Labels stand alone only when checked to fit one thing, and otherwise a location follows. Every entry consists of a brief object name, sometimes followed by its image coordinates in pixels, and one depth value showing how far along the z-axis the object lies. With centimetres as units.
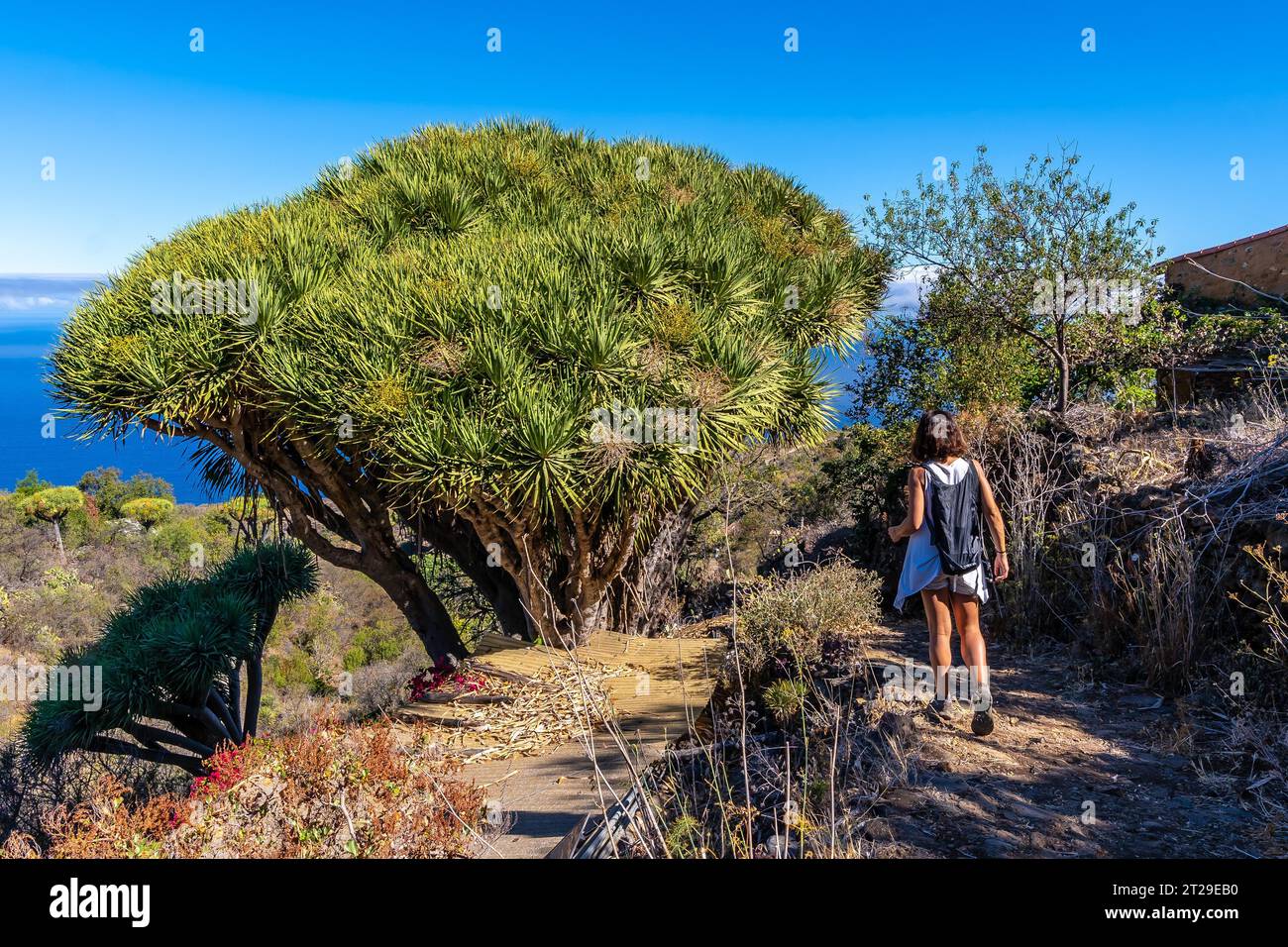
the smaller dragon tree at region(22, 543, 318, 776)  707
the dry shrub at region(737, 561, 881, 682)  529
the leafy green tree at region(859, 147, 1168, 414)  829
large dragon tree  581
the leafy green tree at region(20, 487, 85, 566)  2695
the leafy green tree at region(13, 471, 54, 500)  2817
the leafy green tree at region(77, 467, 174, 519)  2998
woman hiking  407
